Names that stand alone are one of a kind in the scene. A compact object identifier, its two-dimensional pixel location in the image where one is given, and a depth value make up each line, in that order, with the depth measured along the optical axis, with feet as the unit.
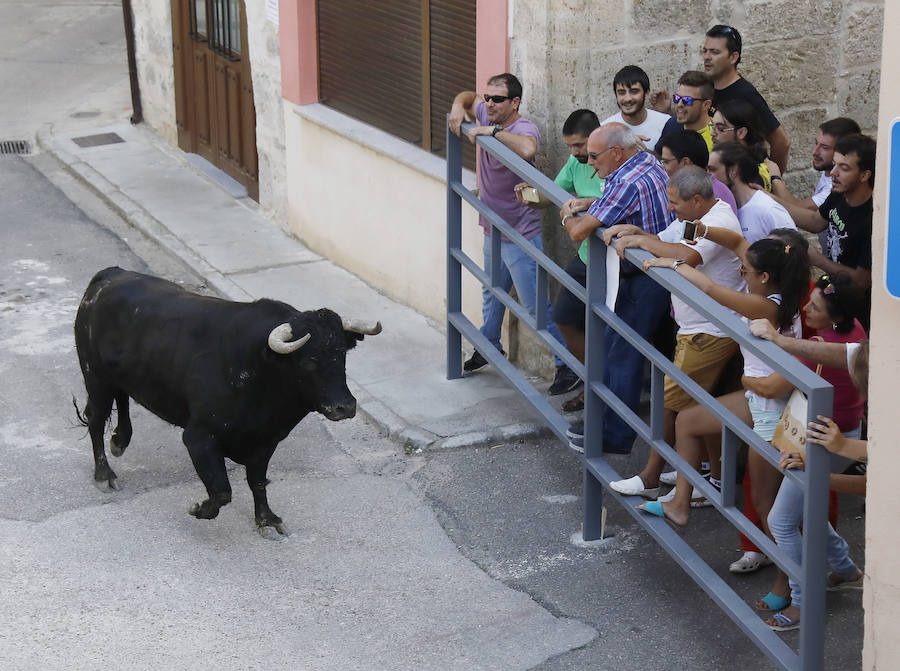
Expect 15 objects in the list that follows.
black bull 40.27
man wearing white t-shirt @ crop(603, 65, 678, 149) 47.78
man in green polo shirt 46.73
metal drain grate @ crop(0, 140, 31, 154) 90.12
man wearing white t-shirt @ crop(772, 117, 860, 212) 45.16
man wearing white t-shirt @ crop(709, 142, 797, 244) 41.81
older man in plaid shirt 40.70
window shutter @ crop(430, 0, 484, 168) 56.54
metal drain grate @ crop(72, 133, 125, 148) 90.33
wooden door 79.56
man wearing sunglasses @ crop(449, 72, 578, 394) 49.70
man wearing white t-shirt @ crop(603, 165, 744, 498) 38.91
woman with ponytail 36.06
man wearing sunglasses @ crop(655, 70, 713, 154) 48.11
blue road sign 27.84
